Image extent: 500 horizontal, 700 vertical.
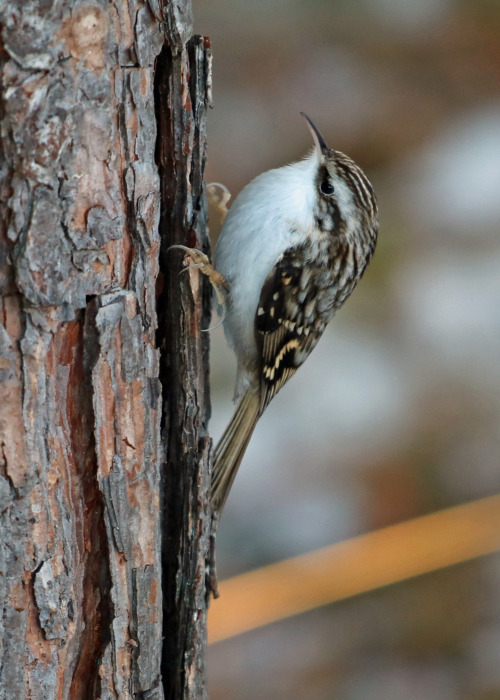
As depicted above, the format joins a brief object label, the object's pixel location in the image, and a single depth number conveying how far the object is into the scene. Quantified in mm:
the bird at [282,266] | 4227
